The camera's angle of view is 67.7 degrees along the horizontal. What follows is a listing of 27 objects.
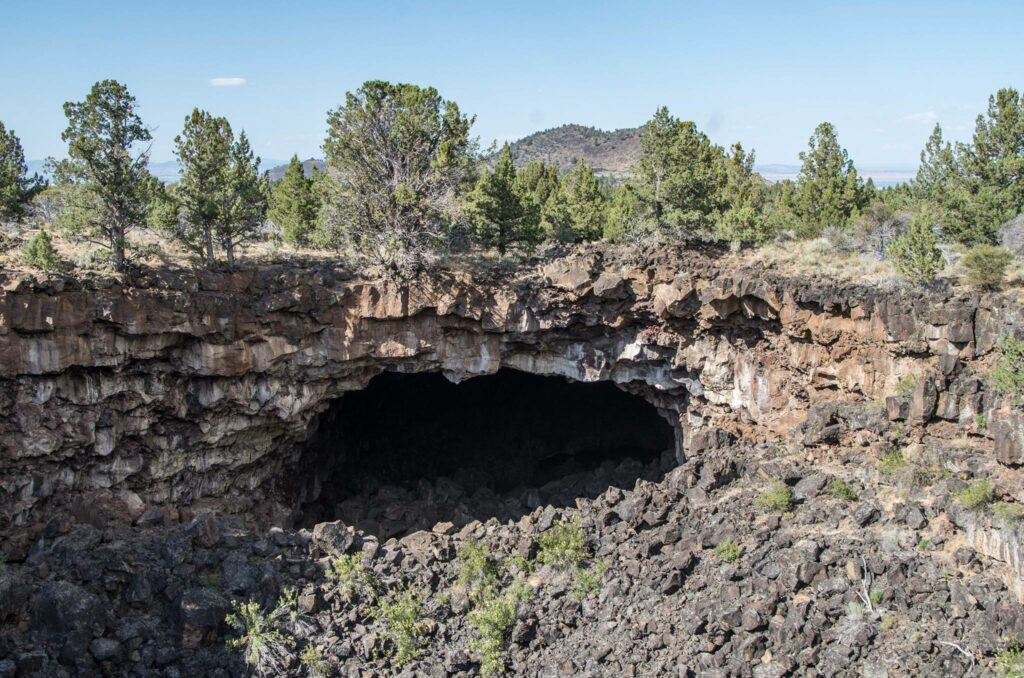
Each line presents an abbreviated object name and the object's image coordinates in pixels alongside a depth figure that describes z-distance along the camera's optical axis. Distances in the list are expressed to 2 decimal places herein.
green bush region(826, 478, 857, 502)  24.22
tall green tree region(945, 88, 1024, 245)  28.38
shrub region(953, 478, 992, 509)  21.25
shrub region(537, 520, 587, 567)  24.17
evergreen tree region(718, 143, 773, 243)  31.97
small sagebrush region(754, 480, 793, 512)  24.45
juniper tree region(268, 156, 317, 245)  33.69
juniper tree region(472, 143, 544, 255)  32.88
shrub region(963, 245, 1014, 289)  24.42
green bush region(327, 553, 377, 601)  22.92
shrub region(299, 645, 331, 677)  20.53
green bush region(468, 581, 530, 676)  20.78
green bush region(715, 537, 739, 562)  22.89
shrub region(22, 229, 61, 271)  24.34
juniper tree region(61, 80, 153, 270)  25.19
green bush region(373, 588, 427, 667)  21.12
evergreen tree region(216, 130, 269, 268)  28.36
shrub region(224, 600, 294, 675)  20.34
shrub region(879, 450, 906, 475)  24.35
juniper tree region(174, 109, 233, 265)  27.67
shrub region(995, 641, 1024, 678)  17.75
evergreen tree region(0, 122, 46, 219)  26.22
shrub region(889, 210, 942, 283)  25.03
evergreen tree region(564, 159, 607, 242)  36.87
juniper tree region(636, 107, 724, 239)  32.22
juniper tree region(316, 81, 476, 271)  29.16
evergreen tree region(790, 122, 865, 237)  34.53
